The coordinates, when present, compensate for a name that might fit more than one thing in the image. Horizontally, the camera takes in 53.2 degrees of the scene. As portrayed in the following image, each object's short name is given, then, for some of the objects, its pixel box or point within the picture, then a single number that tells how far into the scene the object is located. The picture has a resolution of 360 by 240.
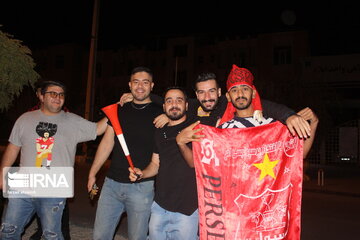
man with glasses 3.79
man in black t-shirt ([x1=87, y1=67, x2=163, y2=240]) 3.83
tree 5.27
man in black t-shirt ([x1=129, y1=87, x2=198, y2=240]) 3.46
